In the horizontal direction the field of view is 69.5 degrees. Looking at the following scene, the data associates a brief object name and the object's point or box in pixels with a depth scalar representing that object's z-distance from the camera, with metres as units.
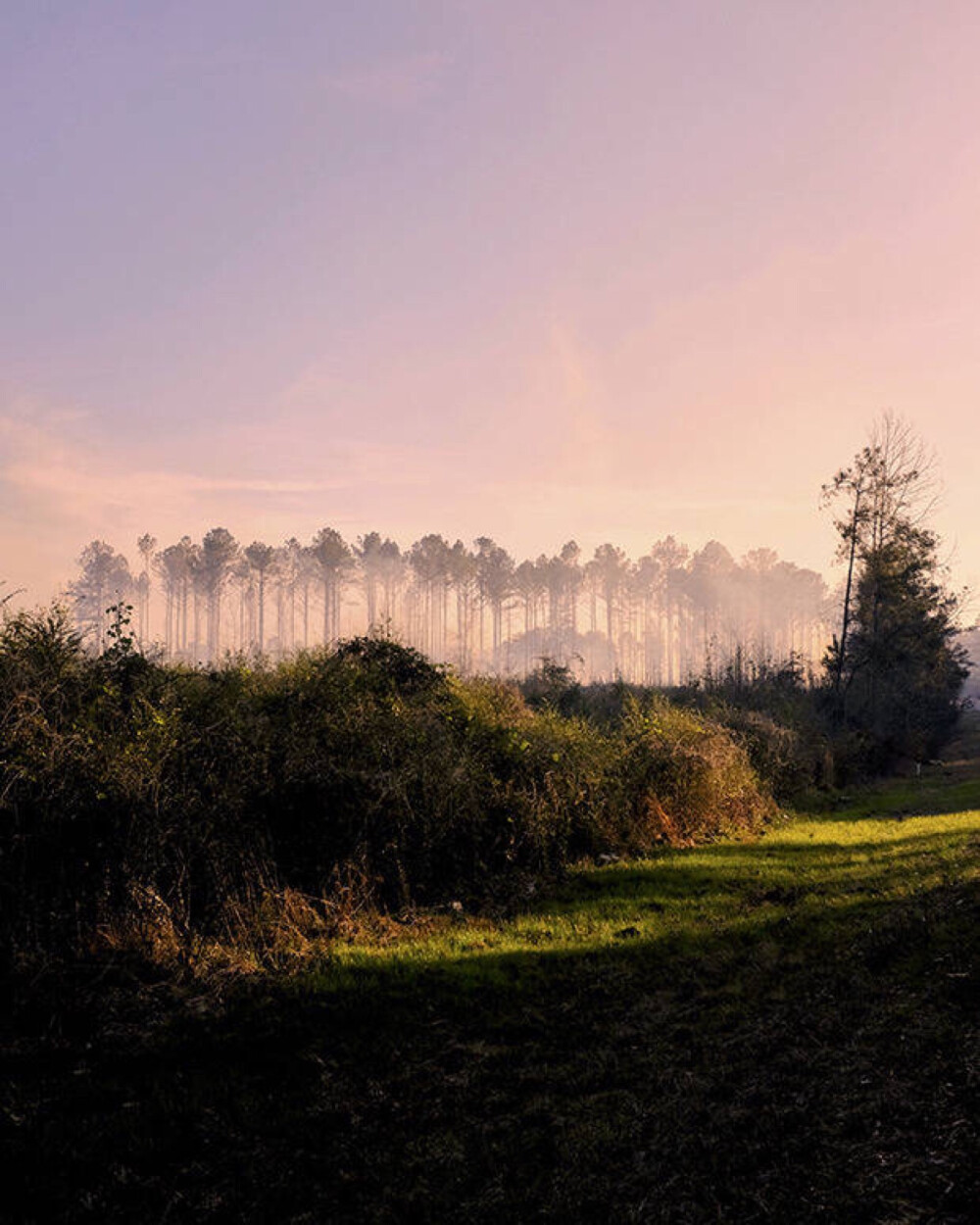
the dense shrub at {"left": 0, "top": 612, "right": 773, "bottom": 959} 7.61
